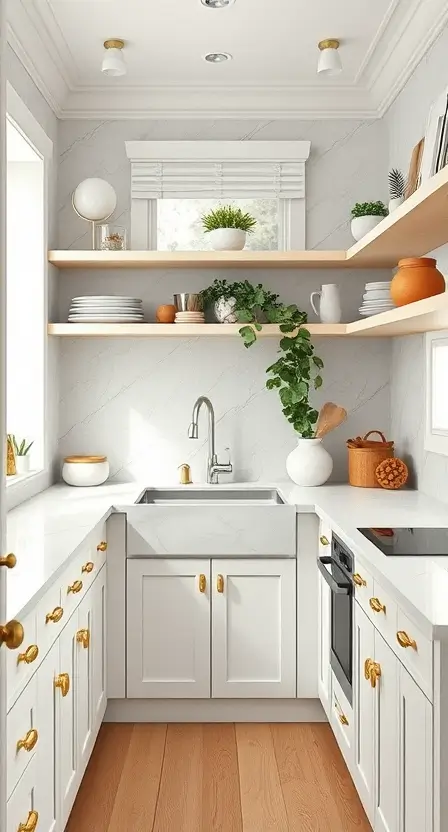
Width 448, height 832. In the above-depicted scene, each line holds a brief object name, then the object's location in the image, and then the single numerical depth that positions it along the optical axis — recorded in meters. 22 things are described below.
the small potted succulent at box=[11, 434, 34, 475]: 3.30
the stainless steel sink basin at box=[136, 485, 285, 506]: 3.66
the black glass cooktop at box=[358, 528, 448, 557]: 2.21
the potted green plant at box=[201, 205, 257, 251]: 3.58
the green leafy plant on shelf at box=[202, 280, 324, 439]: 3.54
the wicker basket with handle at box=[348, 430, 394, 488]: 3.60
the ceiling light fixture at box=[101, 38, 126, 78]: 3.21
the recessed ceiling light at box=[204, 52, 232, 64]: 3.36
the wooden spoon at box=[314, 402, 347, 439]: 3.69
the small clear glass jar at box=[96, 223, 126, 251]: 3.64
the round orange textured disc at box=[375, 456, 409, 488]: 3.45
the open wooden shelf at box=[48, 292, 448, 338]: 3.45
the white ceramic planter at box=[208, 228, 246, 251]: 3.58
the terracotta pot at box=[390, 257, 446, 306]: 2.58
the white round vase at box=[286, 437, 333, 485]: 3.61
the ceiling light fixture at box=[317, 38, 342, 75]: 3.17
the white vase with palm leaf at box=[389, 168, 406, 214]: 3.27
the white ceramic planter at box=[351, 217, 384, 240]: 3.46
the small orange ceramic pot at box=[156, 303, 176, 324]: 3.64
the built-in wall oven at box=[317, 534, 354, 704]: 2.51
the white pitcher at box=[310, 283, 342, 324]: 3.67
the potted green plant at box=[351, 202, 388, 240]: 3.47
